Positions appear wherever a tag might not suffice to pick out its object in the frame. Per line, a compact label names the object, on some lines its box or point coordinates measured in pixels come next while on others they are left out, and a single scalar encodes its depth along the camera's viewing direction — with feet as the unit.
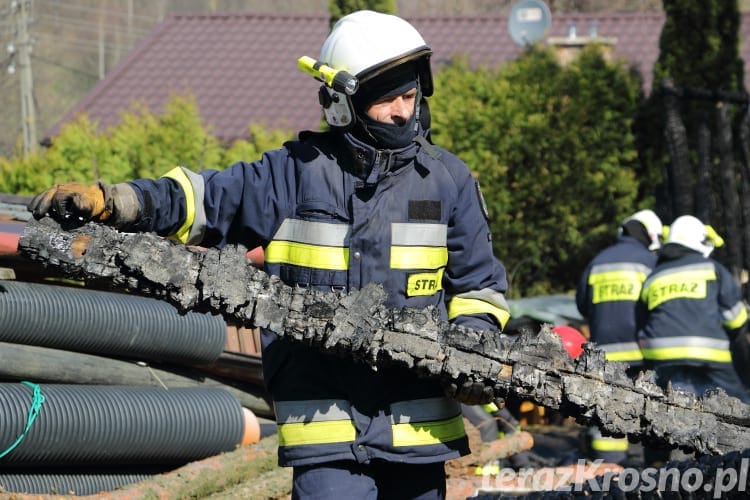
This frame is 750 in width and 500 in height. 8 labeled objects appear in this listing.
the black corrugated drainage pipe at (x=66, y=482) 32.46
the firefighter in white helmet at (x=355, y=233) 21.54
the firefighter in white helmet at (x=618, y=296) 53.05
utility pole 161.73
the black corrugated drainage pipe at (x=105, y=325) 33.90
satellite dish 93.98
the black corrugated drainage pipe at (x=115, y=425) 31.81
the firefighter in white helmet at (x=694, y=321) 49.49
